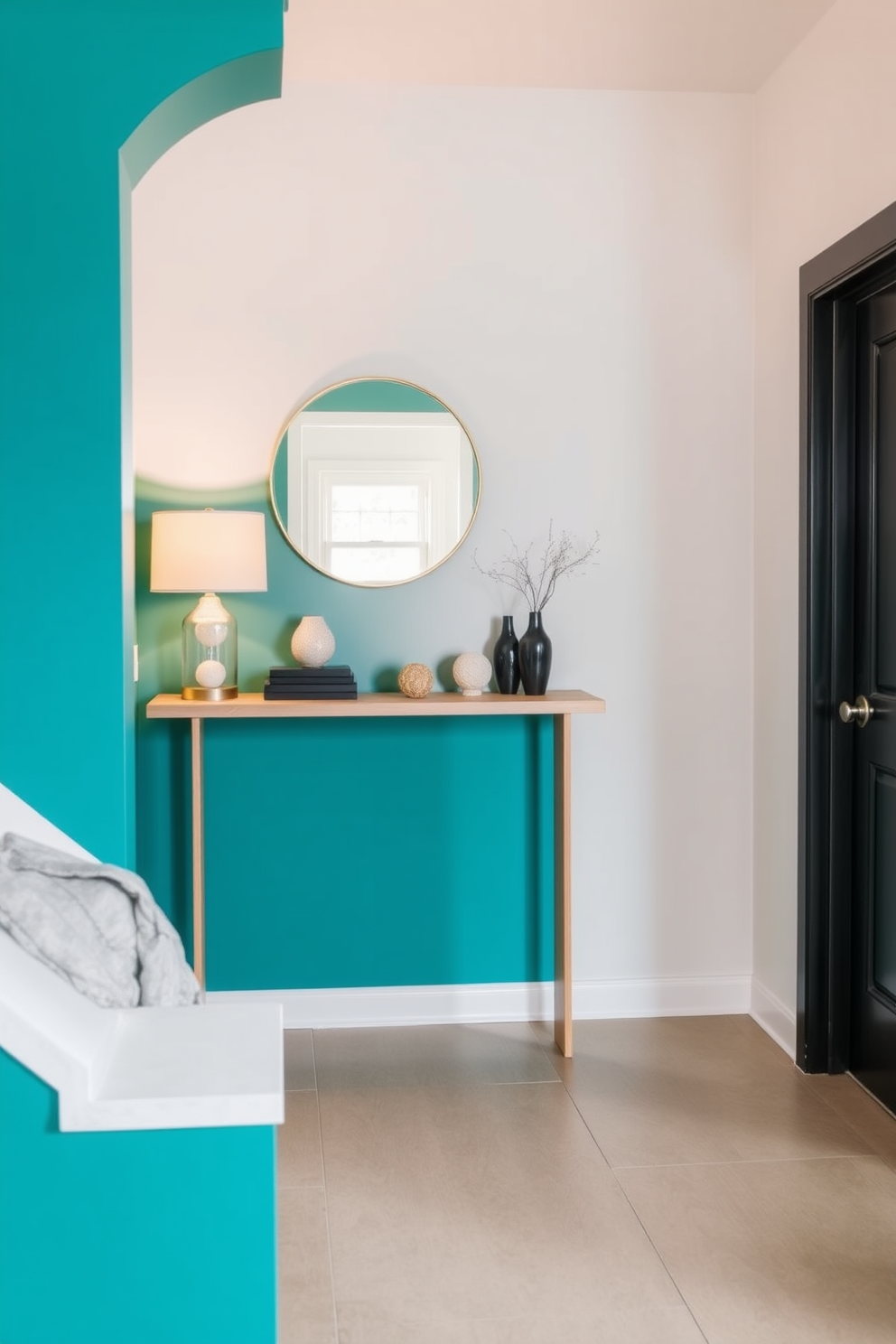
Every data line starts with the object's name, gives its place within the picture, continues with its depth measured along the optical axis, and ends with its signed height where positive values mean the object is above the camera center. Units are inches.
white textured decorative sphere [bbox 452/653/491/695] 133.9 -1.1
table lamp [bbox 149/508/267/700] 125.0 +11.0
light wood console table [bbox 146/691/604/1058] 124.0 -5.1
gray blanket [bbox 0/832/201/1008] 68.8 -14.9
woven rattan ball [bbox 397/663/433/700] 131.5 -2.0
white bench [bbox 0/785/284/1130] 59.6 -20.7
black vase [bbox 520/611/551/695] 133.6 +0.2
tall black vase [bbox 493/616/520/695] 135.2 +0.1
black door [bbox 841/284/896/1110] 116.0 -5.3
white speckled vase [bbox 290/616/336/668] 132.7 +2.2
